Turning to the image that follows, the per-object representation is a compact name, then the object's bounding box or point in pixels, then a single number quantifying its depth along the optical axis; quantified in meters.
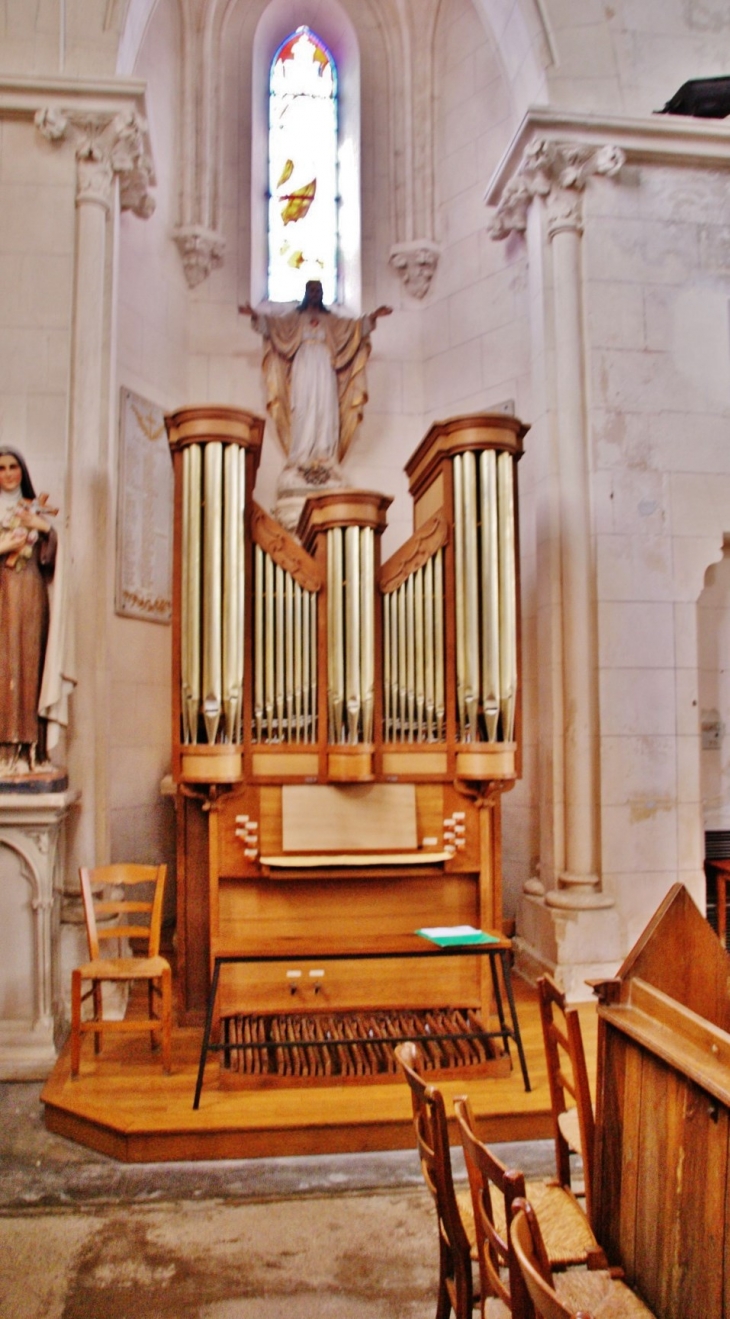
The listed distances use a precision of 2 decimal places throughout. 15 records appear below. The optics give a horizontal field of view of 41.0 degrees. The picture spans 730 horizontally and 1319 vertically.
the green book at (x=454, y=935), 4.41
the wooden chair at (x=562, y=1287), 1.51
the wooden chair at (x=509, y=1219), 1.83
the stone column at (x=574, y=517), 6.13
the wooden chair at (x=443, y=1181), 2.32
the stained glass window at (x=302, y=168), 8.61
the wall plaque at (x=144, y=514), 7.10
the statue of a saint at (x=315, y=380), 7.91
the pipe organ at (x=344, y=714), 5.00
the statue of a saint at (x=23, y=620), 5.18
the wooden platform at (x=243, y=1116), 4.00
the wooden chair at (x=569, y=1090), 2.80
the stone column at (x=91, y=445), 5.78
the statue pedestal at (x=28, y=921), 5.02
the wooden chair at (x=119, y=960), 4.48
